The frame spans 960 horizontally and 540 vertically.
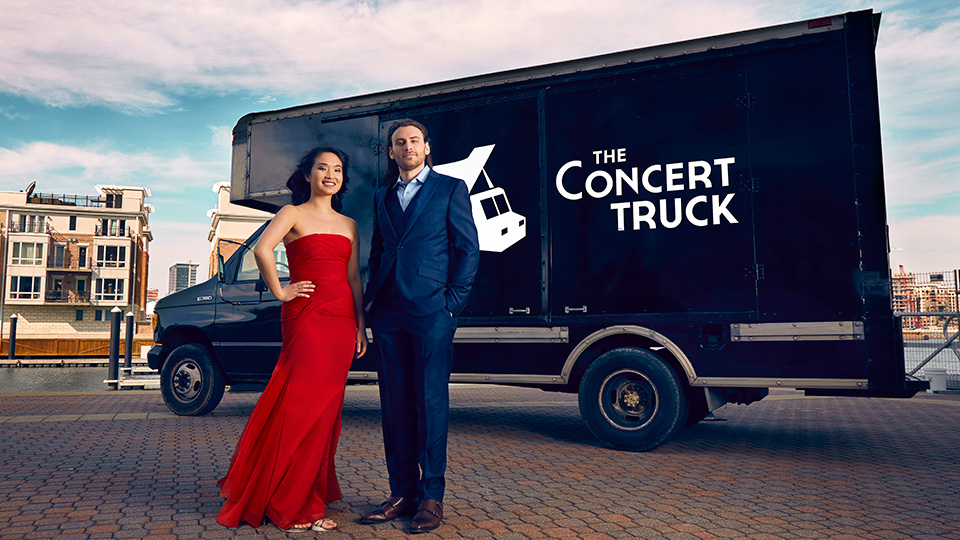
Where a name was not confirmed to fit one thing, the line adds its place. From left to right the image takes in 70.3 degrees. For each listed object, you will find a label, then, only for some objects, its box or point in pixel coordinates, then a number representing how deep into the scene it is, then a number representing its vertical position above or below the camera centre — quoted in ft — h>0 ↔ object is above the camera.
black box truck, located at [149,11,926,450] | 16.87 +2.64
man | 11.28 +0.19
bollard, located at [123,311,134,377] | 45.34 -1.99
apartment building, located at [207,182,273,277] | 164.25 +24.50
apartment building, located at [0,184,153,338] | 180.65 +17.04
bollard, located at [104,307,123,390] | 41.32 -2.07
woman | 11.10 -0.79
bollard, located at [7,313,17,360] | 80.64 -2.34
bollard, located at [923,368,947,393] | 39.19 -3.59
